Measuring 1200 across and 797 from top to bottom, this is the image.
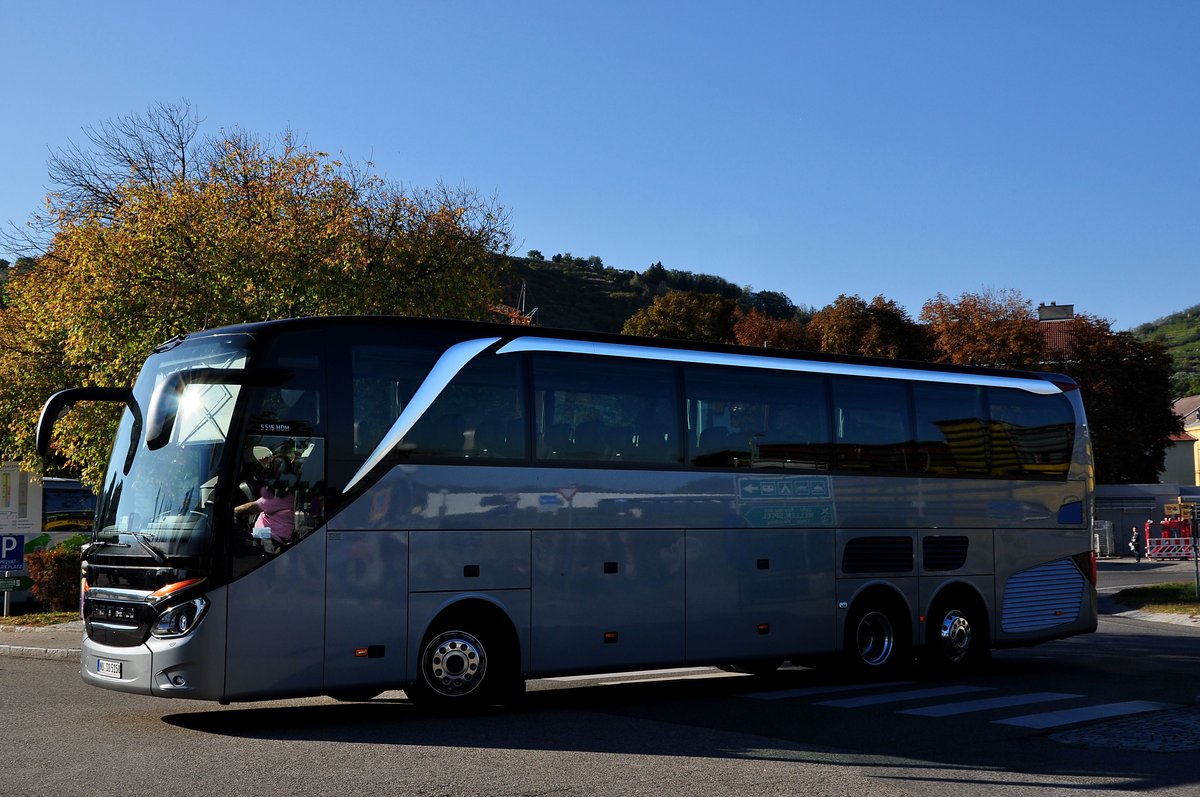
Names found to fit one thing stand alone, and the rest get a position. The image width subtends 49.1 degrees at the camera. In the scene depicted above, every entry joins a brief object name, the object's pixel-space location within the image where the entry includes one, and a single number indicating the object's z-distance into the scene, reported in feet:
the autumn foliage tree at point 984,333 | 218.79
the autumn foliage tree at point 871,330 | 230.48
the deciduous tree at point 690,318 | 260.62
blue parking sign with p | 77.46
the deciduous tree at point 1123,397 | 214.28
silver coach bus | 35.45
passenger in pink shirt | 35.50
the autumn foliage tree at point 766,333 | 250.78
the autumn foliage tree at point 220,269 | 80.69
